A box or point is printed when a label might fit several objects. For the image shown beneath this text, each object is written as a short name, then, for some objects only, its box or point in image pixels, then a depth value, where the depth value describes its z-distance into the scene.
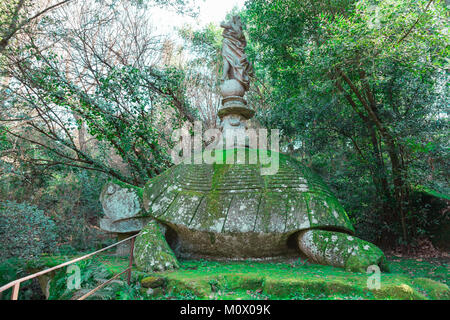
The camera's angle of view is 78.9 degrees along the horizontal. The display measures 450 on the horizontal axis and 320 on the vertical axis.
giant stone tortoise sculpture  3.16
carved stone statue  5.27
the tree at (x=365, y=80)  3.87
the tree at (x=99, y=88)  5.81
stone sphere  5.09
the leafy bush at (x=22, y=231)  4.07
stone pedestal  4.72
